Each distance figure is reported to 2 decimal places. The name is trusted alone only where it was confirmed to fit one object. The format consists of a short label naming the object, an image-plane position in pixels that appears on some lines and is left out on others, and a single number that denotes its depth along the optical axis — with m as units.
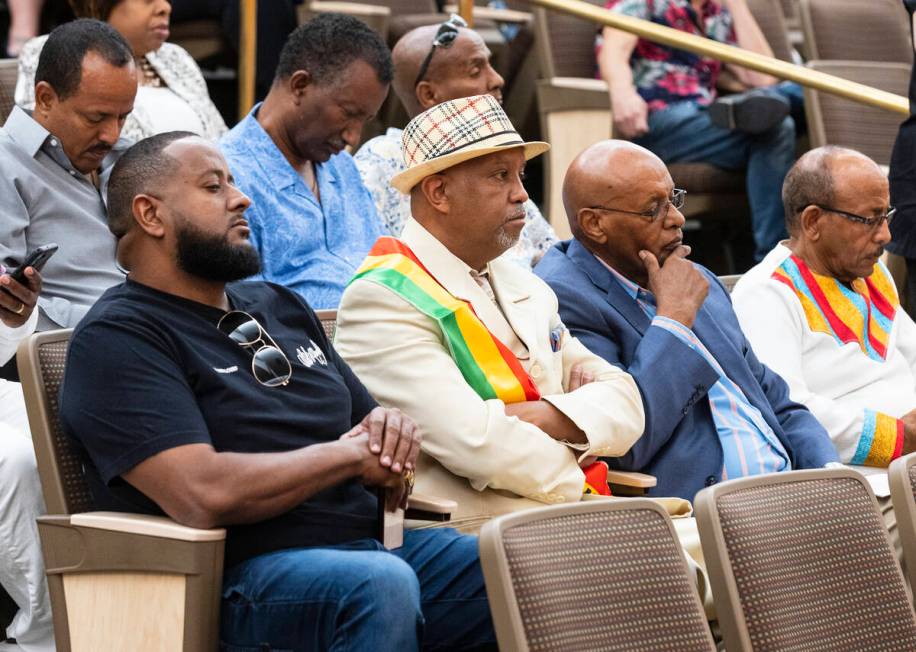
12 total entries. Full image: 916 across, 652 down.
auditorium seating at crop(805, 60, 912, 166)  10.42
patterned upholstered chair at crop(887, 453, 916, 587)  4.67
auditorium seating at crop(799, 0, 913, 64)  11.23
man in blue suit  5.91
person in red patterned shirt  10.45
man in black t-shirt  4.43
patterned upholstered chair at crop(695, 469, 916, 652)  4.18
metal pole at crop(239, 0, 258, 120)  9.43
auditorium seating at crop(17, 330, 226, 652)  4.39
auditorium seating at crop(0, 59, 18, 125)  7.69
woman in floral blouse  7.62
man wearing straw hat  5.19
